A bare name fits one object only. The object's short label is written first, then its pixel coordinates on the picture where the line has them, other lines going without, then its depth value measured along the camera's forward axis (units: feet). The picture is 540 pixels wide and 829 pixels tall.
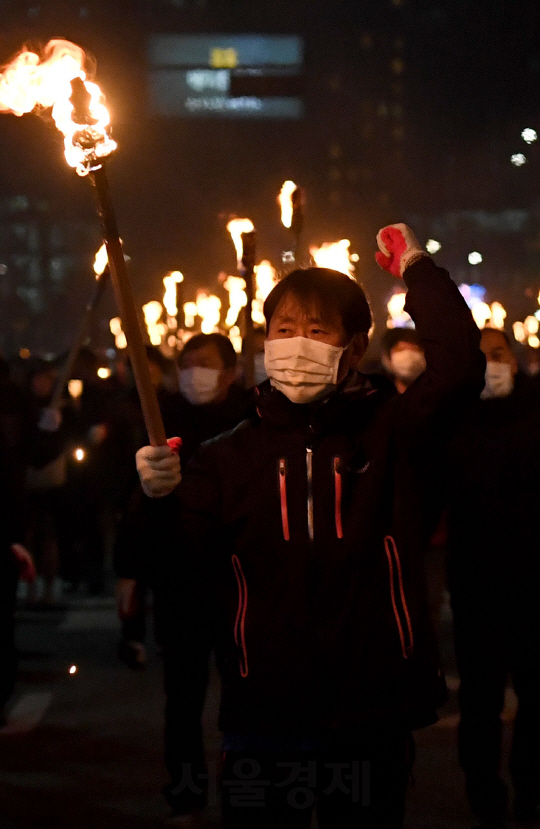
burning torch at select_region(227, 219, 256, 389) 21.03
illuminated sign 177.47
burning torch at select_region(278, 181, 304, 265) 27.27
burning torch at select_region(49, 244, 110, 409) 24.80
